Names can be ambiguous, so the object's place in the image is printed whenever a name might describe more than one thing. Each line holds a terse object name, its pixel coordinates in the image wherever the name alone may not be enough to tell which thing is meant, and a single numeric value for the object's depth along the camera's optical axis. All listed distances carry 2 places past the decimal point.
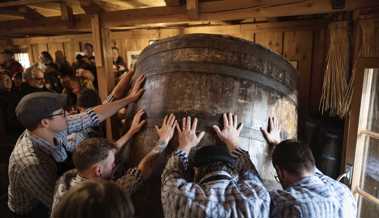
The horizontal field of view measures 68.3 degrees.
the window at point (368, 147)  1.97
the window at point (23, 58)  7.33
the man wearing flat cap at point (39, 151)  1.58
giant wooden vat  1.49
